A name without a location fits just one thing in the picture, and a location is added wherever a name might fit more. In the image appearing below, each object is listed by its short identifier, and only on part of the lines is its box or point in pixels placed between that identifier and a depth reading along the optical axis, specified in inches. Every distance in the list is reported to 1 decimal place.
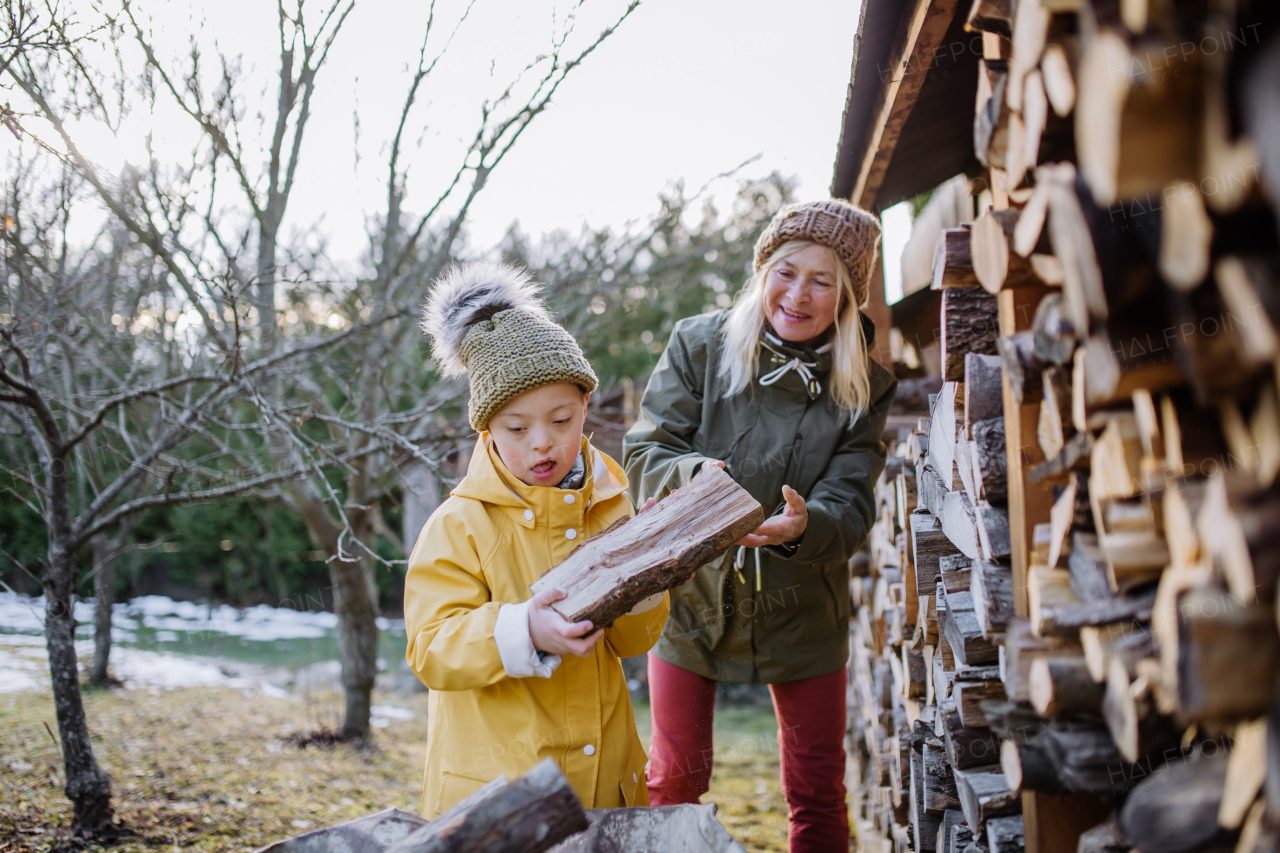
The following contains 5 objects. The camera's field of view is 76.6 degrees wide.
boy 62.9
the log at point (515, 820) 45.5
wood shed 30.1
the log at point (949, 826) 73.1
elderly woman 89.6
